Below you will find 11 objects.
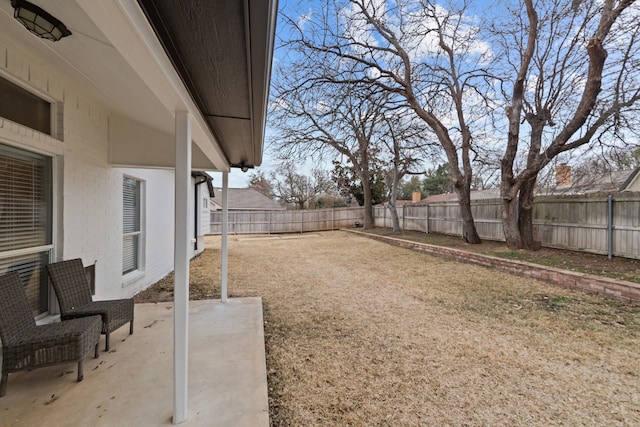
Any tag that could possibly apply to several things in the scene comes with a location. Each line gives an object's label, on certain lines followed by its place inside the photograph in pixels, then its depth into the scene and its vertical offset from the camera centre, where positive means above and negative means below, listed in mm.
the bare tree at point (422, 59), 8148 +4587
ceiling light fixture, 1396 +973
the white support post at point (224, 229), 4310 -287
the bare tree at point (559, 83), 6070 +3067
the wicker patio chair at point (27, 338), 2092 -974
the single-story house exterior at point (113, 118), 1384 +819
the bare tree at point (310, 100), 8023 +3454
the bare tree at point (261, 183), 37125 +3625
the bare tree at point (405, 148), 12352 +2980
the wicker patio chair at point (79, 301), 2766 -932
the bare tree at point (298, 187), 32947 +2751
